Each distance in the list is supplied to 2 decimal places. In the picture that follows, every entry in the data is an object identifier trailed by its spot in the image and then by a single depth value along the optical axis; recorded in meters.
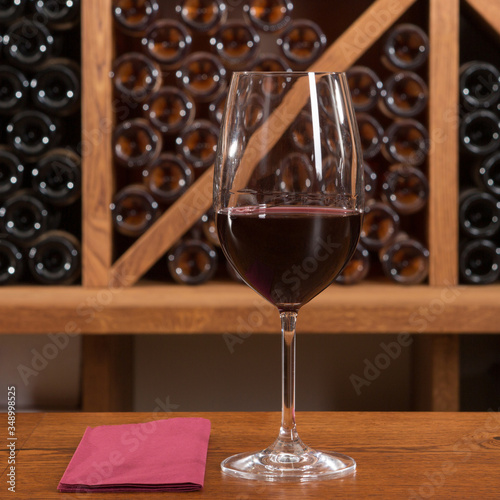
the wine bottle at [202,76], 2.83
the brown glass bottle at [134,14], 2.79
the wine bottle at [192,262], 2.83
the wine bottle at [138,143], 2.81
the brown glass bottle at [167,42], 2.83
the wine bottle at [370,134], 2.82
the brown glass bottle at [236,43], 2.82
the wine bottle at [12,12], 2.79
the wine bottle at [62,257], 2.81
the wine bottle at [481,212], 2.82
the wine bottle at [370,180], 2.82
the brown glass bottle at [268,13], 2.81
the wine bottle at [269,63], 2.84
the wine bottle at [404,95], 2.80
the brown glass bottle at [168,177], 2.83
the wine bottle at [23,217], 2.82
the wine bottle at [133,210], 2.81
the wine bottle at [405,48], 2.80
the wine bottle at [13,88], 2.81
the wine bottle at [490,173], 2.82
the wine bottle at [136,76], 2.81
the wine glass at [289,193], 1.12
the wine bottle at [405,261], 2.81
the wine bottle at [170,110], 2.83
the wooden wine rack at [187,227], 2.68
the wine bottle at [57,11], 2.79
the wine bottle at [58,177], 2.81
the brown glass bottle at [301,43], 2.82
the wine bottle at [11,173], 2.81
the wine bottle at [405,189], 2.81
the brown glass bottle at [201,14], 2.81
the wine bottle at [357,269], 2.83
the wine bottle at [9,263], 2.82
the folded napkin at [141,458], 1.07
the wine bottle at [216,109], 2.83
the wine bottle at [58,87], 2.80
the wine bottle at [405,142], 2.82
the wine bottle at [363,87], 2.82
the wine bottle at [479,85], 2.80
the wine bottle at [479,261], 2.81
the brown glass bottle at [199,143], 2.83
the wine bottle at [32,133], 2.81
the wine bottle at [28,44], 2.79
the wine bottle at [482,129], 2.80
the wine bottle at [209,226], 2.86
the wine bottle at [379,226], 2.84
